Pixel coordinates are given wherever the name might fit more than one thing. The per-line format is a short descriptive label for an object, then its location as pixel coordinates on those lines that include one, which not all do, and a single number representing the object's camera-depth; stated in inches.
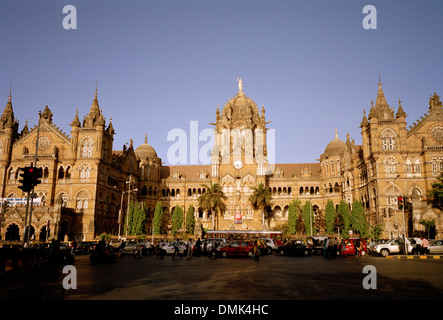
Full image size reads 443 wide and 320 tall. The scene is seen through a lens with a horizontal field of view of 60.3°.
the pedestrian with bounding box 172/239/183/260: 1435.3
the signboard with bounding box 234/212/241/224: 2957.7
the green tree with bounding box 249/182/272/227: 2847.0
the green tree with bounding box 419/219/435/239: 2044.8
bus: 2426.2
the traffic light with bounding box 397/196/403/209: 1339.8
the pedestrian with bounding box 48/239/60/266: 922.1
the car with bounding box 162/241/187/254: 1622.8
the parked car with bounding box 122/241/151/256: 1603.1
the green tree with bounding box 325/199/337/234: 2677.2
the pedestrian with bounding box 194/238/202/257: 1517.0
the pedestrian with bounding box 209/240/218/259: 1321.6
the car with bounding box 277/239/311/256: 1557.6
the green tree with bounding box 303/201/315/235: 2731.3
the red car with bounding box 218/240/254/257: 1408.7
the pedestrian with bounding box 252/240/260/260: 1187.3
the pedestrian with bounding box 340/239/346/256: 1481.2
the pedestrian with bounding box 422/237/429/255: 1435.8
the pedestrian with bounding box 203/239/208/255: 1593.0
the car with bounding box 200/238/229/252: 1603.5
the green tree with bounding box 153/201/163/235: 2918.3
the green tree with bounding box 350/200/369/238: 2362.2
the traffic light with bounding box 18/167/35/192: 879.1
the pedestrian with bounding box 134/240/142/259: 1436.0
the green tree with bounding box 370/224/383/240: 2292.1
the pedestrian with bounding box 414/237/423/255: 1416.1
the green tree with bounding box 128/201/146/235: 2763.3
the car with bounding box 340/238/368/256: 1485.4
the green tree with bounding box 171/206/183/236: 2994.6
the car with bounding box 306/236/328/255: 1703.9
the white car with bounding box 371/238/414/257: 1400.1
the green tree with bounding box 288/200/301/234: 2812.5
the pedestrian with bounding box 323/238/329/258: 1380.8
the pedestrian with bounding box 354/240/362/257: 1501.0
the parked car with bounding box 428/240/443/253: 1475.1
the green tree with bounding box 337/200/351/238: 2539.4
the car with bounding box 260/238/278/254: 1765.5
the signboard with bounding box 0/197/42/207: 2386.9
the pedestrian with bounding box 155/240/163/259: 1396.3
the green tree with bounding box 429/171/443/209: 2098.5
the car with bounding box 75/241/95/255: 1673.5
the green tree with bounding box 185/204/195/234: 2930.6
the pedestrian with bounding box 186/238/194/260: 1294.8
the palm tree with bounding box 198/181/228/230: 2861.0
